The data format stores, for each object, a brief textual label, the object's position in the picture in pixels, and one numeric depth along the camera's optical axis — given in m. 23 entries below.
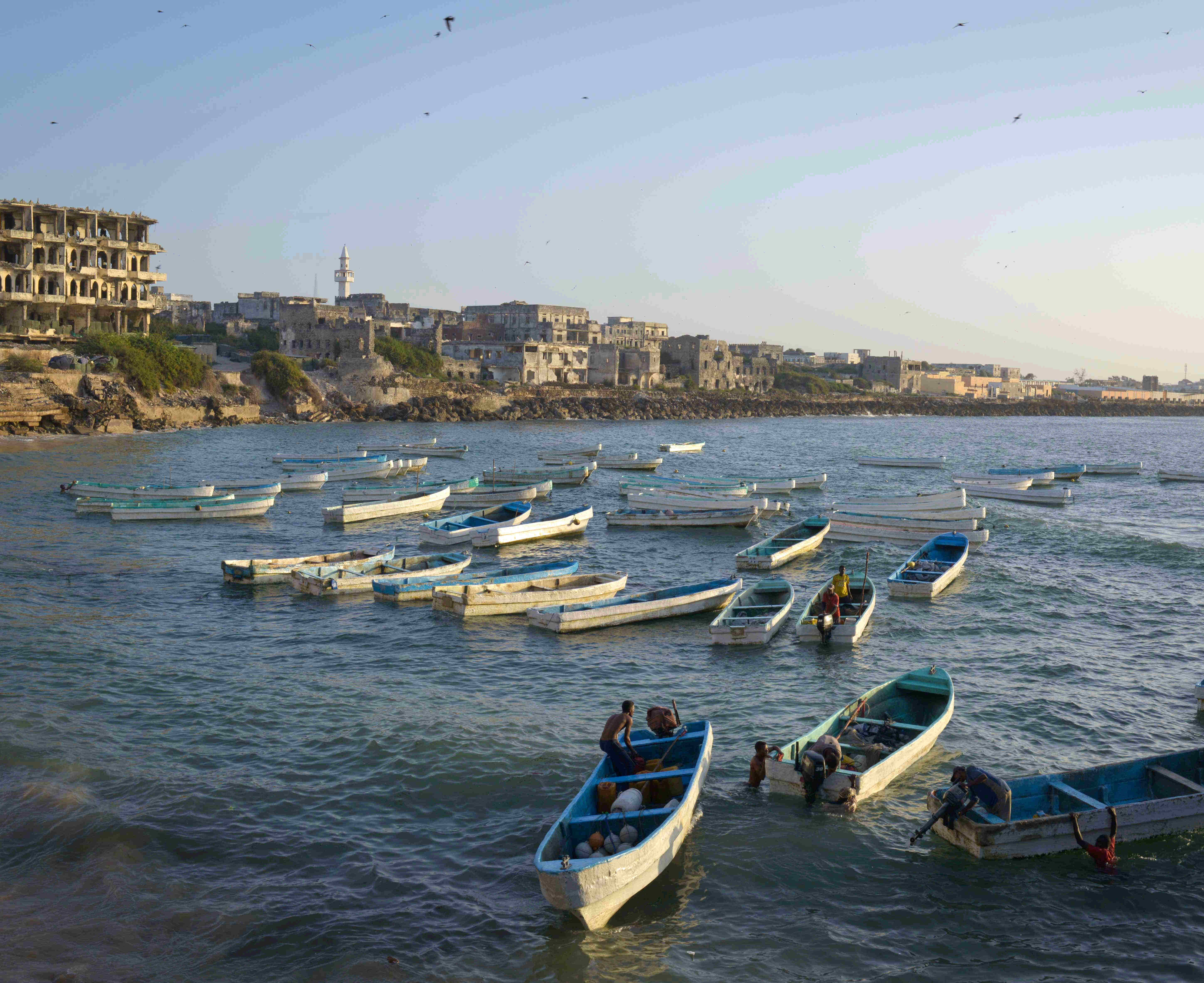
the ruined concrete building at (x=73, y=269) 73.69
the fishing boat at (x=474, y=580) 23.86
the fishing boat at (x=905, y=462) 66.88
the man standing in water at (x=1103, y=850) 11.60
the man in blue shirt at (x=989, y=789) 11.82
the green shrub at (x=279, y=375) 89.56
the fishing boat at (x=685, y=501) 37.41
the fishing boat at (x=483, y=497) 41.69
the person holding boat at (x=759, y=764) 13.41
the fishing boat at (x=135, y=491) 38.84
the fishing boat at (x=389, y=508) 36.66
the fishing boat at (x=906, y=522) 34.12
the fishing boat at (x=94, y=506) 36.69
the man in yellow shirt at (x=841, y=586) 22.06
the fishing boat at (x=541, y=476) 47.97
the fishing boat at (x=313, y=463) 51.75
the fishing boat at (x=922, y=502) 38.19
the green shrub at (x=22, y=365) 65.00
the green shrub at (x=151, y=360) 73.31
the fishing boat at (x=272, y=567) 25.38
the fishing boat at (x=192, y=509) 36.06
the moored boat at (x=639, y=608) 21.61
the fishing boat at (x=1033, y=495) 46.97
